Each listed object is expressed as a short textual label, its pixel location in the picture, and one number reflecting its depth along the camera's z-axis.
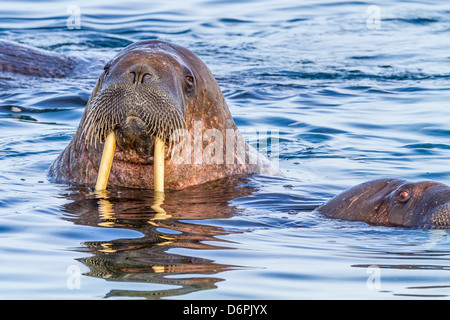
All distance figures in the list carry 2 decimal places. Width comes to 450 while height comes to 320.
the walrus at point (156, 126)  14.07
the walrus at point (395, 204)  12.52
